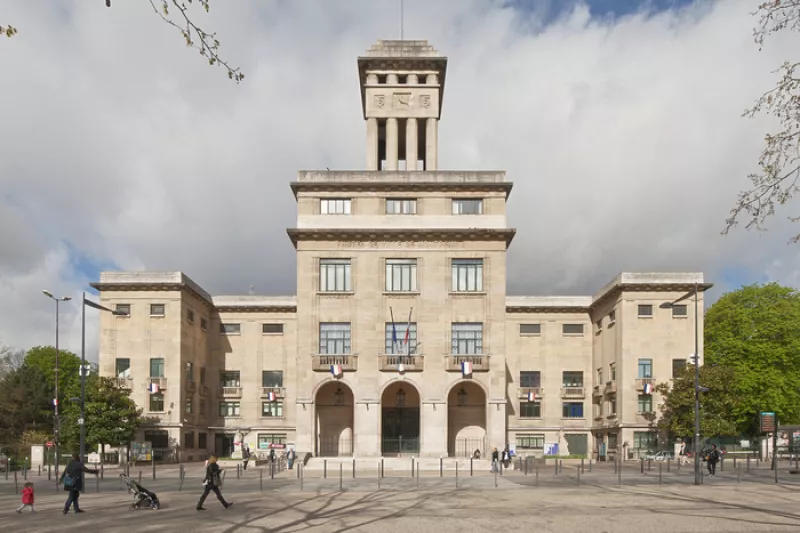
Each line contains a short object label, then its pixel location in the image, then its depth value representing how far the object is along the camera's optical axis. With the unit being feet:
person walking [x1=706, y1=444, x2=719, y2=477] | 143.83
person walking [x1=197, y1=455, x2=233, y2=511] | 81.87
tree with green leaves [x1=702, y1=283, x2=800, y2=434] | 220.84
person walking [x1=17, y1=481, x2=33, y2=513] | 83.97
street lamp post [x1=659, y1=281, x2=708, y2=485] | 118.21
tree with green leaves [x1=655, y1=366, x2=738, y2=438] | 198.29
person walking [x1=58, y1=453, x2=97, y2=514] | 81.66
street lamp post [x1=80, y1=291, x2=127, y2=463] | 127.58
